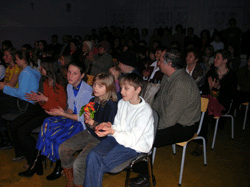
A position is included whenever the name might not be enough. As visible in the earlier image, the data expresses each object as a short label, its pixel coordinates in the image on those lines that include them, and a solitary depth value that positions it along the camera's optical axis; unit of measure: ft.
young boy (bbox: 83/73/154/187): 7.24
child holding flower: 8.37
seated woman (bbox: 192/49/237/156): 11.88
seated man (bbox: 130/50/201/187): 8.86
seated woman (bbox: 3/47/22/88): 12.45
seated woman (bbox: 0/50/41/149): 10.77
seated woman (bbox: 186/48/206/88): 13.66
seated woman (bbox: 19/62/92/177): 8.99
